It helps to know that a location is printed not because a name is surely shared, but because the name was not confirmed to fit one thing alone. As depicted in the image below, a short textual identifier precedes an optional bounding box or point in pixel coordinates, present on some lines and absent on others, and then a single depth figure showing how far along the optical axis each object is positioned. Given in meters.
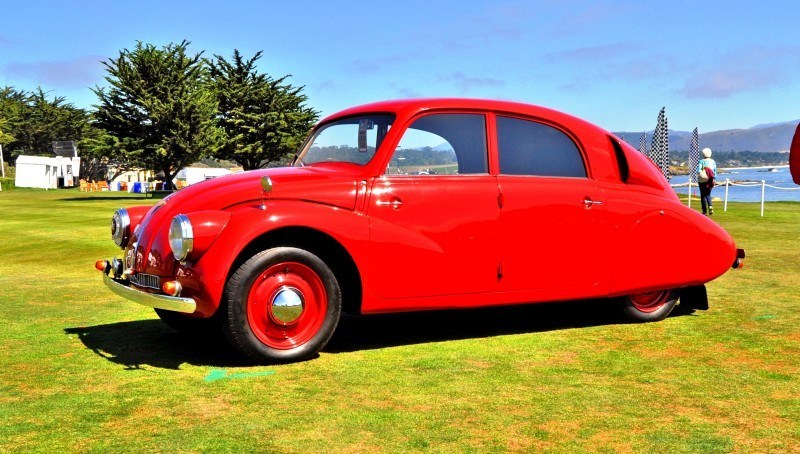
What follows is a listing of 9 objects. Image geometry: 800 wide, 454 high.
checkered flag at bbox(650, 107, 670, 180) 30.84
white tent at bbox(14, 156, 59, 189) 68.06
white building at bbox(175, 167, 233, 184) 79.88
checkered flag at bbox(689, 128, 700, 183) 46.95
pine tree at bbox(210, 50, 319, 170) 57.78
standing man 19.95
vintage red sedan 4.72
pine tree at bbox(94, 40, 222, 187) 46.84
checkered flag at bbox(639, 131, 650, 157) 45.77
